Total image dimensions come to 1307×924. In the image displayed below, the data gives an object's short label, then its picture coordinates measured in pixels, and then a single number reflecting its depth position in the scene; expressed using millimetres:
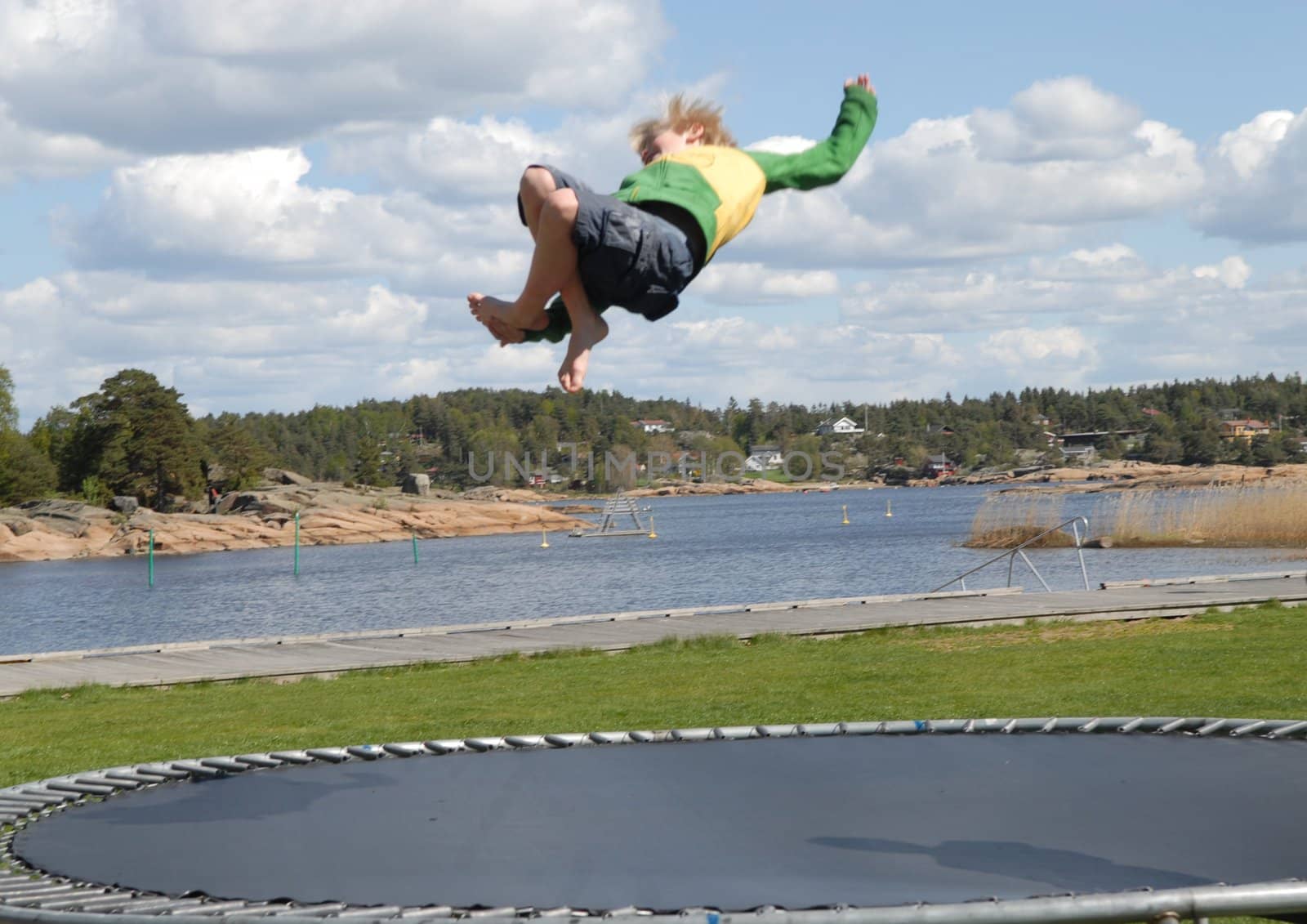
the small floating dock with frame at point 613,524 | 55406
